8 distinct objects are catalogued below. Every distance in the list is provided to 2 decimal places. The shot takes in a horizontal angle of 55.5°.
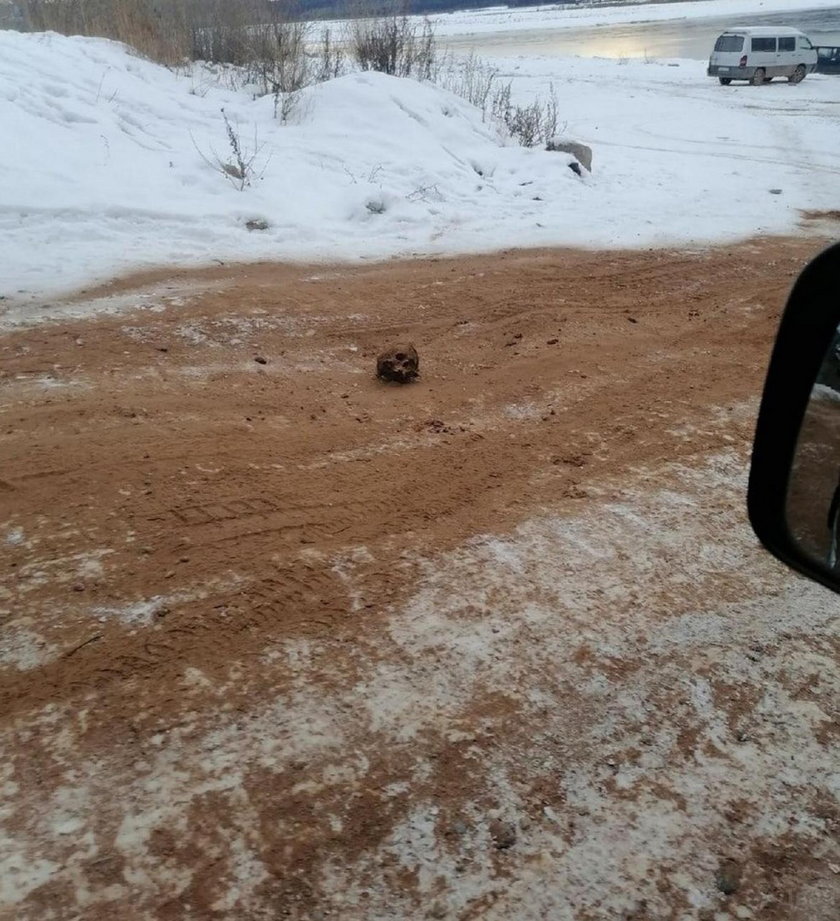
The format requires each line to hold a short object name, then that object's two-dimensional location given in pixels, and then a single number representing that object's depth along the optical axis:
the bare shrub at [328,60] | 15.73
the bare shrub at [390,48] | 16.84
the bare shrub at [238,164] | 9.62
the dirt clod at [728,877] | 2.24
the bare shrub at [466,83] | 16.97
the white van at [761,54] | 25.91
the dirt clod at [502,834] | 2.36
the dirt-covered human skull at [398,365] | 5.16
